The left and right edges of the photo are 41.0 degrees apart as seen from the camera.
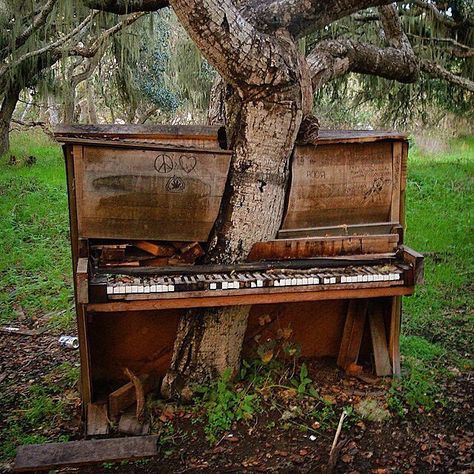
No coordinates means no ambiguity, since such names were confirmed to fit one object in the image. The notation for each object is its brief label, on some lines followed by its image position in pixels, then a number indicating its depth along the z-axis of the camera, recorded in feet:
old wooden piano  12.33
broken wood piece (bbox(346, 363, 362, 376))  15.42
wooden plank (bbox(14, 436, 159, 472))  11.87
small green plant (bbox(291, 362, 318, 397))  14.35
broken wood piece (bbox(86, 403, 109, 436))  13.12
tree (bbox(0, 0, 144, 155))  35.06
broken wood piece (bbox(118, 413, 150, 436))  13.19
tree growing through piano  12.25
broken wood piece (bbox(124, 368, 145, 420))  13.58
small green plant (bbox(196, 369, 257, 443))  13.25
